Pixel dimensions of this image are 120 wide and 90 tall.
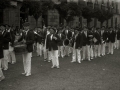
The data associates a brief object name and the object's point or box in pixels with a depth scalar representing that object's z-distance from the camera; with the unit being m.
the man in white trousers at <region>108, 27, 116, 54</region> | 18.03
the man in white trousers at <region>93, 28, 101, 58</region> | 15.49
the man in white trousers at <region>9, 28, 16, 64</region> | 12.69
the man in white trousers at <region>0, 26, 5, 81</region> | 8.89
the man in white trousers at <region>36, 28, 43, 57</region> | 15.70
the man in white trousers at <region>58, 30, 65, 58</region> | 15.27
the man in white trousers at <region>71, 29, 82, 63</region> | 13.45
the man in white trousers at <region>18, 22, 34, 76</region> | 9.39
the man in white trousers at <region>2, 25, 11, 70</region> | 10.33
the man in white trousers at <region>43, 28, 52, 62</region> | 13.81
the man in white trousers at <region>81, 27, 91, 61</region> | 13.99
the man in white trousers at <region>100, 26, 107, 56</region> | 17.01
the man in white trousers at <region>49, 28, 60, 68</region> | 11.51
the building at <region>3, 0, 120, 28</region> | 24.78
